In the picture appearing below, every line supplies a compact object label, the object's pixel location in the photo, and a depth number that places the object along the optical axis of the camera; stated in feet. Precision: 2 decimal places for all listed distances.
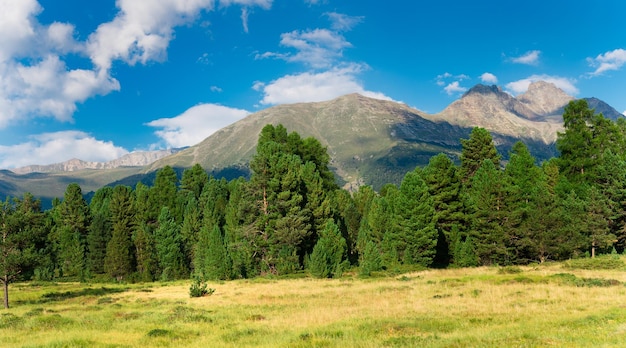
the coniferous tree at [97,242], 241.76
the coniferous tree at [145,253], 216.74
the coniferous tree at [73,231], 250.78
